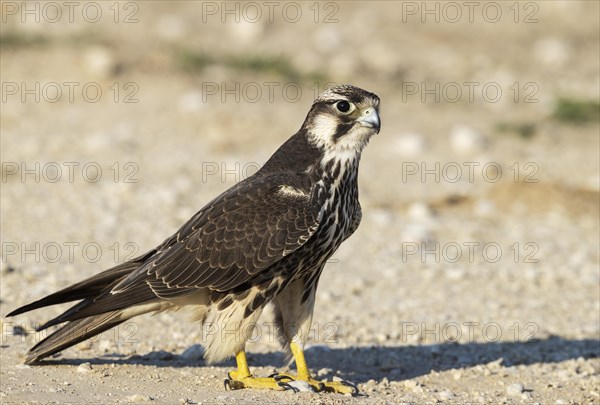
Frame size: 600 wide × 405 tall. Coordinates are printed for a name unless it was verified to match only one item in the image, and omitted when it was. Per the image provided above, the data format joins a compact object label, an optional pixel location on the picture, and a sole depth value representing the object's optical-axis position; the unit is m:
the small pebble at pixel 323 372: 13.95
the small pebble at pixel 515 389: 13.40
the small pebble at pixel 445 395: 12.93
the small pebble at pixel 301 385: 12.71
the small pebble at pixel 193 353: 14.07
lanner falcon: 12.41
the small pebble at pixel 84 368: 12.81
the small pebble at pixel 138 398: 11.66
